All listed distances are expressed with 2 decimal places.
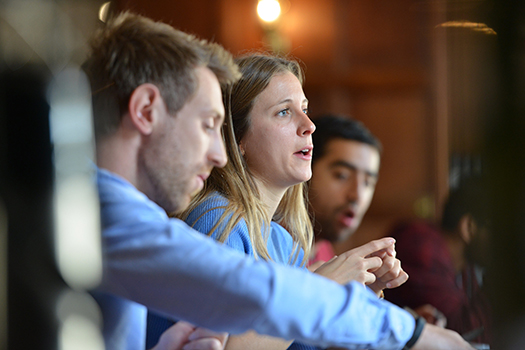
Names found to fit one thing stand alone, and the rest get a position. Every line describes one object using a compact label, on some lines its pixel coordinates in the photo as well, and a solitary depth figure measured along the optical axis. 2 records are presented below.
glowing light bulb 5.62
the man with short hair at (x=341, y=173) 3.40
